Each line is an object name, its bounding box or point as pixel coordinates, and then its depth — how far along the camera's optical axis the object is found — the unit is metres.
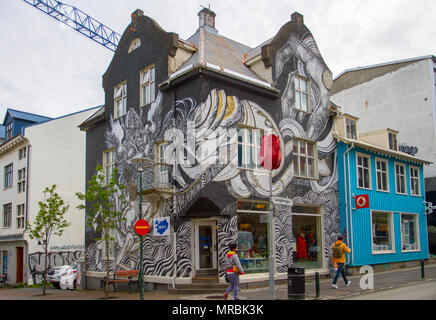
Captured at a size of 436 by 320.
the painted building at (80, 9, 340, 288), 16.47
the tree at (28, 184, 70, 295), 19.72
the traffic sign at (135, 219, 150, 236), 13.26
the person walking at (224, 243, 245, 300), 12.16
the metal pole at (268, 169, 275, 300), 10.26
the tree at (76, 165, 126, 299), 16.50
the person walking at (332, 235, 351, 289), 15.06
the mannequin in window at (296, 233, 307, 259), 19.01
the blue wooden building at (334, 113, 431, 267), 21.14
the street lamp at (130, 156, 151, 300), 13.46
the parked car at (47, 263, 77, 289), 24.20
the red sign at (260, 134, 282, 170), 10.81
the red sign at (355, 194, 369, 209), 20.27
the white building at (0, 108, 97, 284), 30.14
